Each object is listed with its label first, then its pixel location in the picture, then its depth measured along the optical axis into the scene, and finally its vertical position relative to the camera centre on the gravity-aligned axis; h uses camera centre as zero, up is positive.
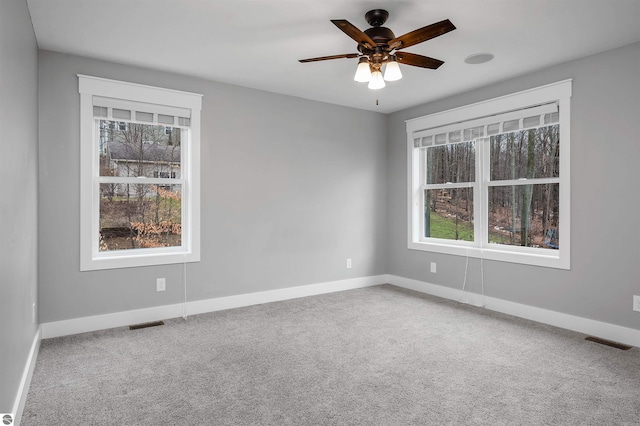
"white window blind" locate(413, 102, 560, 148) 3.71 +0.95
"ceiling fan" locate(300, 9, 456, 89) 2.49 +1.12
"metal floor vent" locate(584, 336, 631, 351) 3.10 -1.09
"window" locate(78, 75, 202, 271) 3.51 +0.37
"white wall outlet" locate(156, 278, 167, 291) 3.83 -0.72
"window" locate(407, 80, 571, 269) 3.71 +0.38
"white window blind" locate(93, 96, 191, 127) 3.55 +0.98
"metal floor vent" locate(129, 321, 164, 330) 3.57 -1.07
